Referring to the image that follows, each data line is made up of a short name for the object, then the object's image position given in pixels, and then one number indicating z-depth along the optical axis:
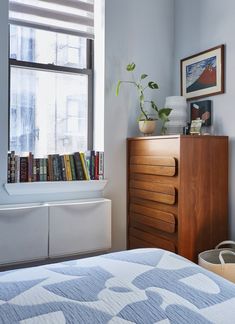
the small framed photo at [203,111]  2.49
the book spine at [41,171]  2.41
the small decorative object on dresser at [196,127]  2.38
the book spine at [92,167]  2.60
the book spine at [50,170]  2.44
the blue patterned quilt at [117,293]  0.90
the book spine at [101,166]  2.63
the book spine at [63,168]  2.48
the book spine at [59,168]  2.47
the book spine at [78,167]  2.52
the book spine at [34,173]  2.39
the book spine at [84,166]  2.54
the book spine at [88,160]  2.58
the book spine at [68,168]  2.49
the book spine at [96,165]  2.62
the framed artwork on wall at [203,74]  2.40
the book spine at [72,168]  2.51
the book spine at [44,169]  2.43
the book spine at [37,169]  2.40
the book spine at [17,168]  2.33
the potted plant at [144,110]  2.54
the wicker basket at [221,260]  1.91
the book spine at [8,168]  2.31
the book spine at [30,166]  2.37
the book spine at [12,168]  2.31
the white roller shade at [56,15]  2.43
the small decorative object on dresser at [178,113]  2.56
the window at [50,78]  2.49
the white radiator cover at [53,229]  2.17
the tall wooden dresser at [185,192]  2.12
